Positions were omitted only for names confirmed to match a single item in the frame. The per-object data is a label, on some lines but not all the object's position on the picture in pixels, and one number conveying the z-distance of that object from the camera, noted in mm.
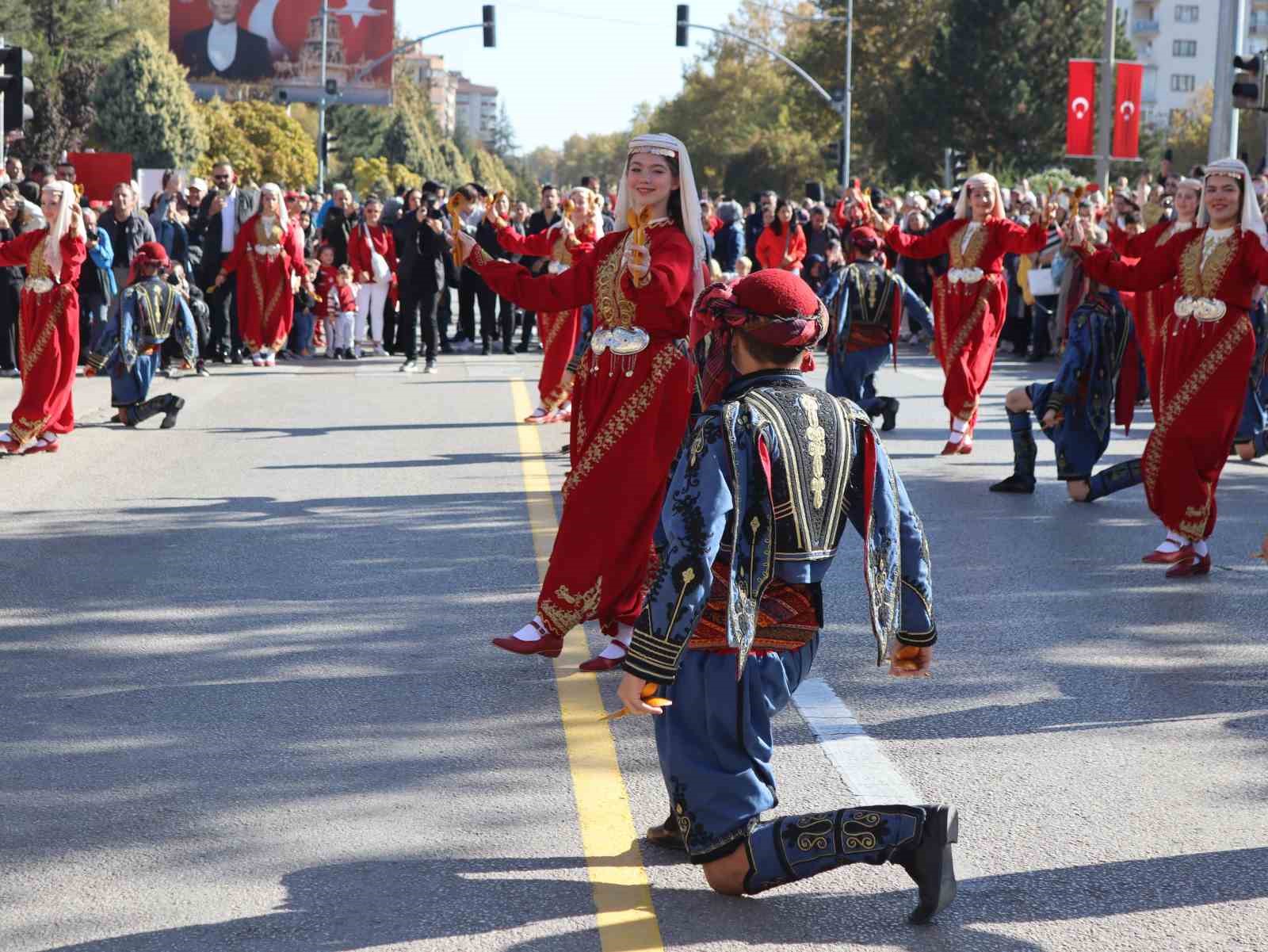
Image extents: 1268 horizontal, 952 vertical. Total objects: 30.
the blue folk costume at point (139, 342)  14148
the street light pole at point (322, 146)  48612
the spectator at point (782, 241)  24469
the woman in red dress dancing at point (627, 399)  6684
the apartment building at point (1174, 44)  128750
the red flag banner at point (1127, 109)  30984
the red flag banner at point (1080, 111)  32031
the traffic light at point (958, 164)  37956
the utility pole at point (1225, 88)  21484
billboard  81062
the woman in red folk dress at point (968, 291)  13344
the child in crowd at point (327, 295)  22328
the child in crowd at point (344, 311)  22188
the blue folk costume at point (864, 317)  13805
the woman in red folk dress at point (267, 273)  19766
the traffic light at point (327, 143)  47756
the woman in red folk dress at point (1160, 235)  9266
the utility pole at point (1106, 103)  29812
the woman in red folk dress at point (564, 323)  14289
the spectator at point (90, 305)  19969
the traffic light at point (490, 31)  48281
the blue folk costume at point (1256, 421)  12945
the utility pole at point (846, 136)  52062
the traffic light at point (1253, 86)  19109
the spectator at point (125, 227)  19453
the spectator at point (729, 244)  25266
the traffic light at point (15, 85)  17172
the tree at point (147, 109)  60750
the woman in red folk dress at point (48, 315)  12523
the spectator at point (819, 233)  25438
